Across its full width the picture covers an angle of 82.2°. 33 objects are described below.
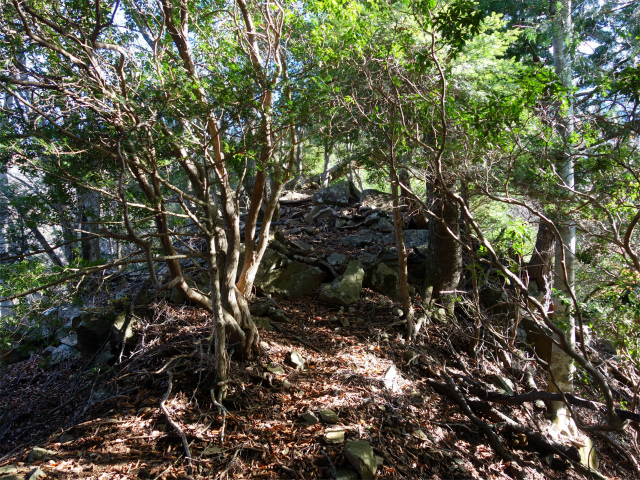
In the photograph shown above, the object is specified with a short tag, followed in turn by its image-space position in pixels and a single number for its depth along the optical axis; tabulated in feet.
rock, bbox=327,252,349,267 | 26.04
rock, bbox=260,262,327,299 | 23.03
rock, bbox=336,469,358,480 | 11.00
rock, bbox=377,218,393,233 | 32.20
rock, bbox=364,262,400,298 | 24.77
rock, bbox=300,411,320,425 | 13.14
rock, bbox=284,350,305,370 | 16.53
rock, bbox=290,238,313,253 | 26.71
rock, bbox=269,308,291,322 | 20.45
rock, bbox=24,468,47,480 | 9.92
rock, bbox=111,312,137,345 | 17.35
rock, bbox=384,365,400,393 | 16.03
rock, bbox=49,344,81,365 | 20.68
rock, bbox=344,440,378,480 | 11.04
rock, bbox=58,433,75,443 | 12.17
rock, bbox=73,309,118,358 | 18.89
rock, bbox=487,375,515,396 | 17.24
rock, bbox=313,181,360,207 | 38.65
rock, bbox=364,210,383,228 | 33.81
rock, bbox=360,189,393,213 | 37.04
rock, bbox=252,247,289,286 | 22.86
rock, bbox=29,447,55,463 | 11.03
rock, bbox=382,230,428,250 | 28.89
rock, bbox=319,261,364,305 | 22.86
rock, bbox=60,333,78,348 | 21.48
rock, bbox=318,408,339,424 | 13.21
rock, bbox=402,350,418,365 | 18.65
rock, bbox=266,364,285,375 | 15.67
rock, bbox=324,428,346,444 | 12.34
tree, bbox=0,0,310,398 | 11.76
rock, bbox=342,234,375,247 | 29.92
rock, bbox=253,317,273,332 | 19.07
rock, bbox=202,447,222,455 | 11.53
